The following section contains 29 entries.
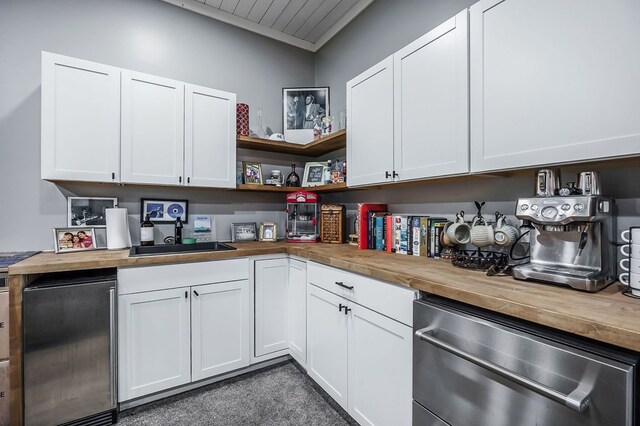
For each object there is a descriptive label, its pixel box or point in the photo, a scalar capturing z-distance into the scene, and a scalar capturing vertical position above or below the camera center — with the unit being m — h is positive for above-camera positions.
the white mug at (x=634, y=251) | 0.96 -0.12
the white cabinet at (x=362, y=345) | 1.30 -0.70
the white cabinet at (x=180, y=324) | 1.76 -0.74
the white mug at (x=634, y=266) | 0.96 -0.17
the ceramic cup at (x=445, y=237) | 1.70 -0.15
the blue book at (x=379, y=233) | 2.15 -0.15
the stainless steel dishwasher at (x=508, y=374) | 0.72 -0.47
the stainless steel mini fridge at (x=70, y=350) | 1.51 -0.75
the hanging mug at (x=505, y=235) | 1.43 -0.11
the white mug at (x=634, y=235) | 0.96 -0.07
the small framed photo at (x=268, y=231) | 2.78 -0.18
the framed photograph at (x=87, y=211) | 2.15 +0.01
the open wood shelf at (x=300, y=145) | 2.48 +0.63
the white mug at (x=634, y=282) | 0.96 -0.23
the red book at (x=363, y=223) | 2.21 -0.08
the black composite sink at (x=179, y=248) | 2.20 -0.29
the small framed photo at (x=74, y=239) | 2.02 -0.20
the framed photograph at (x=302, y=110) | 2.98 +1.06
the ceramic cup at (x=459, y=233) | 1.64 -0.11
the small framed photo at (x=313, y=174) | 2.86 +0.38
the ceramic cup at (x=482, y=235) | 1.48 -0.11
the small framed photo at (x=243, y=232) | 2.74 -0.19
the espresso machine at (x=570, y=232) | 1.06 -0.08
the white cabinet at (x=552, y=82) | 0.99 +0.51
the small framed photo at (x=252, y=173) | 2.73 +0.38
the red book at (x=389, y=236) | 2.05 -0.17
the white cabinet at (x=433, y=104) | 1.46 +0.60
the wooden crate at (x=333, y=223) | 2.54 -0.09
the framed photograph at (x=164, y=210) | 2.41 +0.02
